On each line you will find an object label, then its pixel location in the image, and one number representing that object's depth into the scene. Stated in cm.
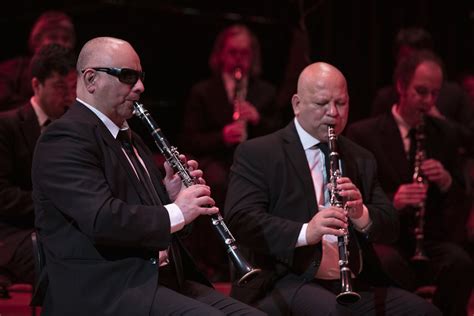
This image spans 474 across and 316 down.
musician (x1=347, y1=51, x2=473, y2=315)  1054
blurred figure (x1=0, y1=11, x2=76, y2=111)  1166
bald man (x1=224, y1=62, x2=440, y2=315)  859
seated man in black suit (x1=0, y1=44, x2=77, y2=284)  950
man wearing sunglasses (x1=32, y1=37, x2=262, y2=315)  732
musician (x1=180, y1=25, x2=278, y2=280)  1255
